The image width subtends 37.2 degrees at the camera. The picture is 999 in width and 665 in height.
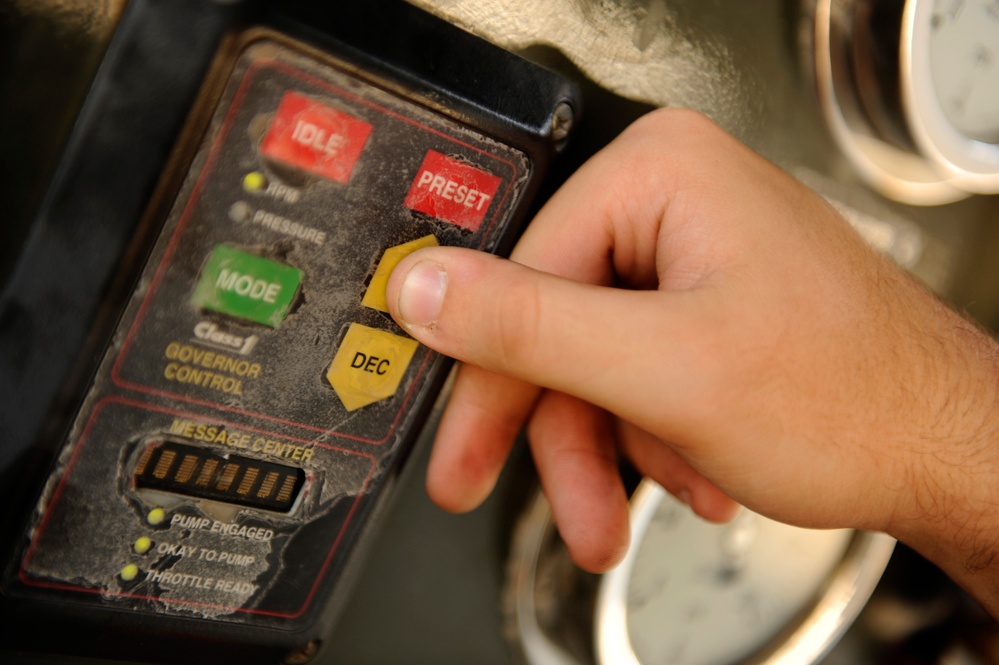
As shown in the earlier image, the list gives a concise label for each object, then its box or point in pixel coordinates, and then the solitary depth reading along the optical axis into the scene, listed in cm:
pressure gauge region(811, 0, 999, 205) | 45
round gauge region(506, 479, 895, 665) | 45
